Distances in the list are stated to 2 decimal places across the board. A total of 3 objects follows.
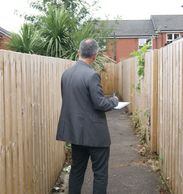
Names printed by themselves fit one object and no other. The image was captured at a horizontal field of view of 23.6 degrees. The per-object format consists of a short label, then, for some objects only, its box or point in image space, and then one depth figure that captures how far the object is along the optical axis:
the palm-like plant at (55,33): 11.63
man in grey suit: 4.56
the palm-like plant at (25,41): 11.26
